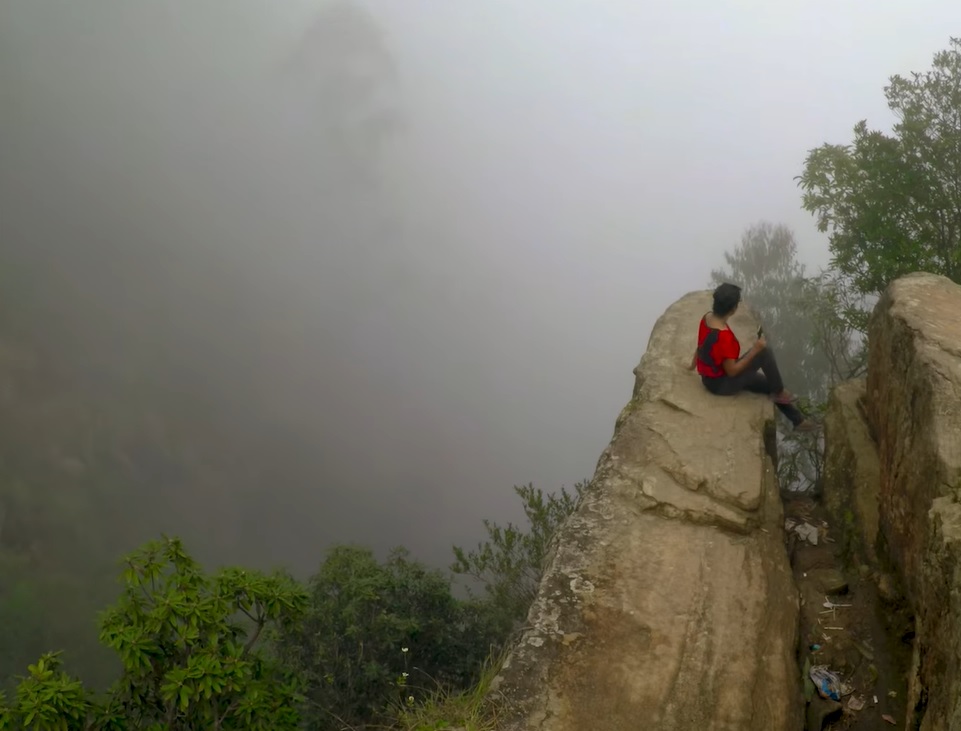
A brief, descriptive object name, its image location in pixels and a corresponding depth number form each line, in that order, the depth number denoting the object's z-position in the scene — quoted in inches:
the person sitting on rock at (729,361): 319.3
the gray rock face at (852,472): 262.2
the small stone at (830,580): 253.1
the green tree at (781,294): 880.3
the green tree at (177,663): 226.8
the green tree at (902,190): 428.1
